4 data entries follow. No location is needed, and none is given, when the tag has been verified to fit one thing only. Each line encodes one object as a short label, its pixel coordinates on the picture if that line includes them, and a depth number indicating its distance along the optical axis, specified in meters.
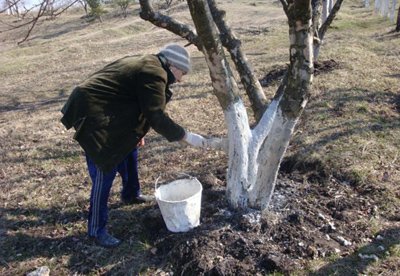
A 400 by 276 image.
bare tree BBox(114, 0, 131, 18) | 26.14
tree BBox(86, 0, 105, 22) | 24.88
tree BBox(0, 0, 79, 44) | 2.68
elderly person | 3.03
